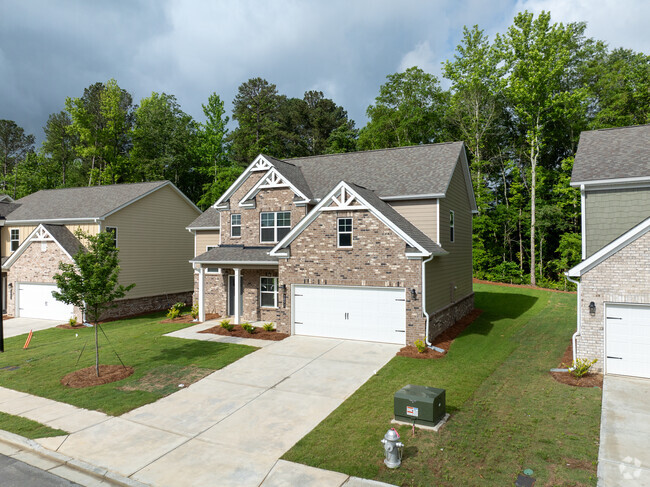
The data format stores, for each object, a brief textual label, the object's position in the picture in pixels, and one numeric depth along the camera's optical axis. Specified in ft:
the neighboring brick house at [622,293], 38.08
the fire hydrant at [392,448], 24.49
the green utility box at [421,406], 29.01
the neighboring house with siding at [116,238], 79.77
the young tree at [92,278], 43.60
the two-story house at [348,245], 52.70
